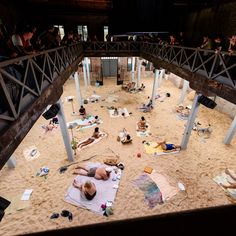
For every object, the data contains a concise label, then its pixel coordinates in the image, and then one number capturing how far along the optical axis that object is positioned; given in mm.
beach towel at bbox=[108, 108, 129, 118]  11758
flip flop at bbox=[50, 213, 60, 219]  5533
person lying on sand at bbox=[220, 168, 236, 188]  6594
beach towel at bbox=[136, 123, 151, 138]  9594
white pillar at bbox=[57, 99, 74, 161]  6285
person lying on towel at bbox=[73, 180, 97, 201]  5824
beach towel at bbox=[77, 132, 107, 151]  8742
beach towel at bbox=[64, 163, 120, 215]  5820
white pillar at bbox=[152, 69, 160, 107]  11404
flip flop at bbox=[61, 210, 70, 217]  5562
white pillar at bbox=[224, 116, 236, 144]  8160
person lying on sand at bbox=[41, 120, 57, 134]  9945
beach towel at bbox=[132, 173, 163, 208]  6055
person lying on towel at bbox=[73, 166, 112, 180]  6684
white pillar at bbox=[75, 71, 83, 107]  11035
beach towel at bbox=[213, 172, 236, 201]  6320
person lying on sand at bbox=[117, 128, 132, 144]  8820
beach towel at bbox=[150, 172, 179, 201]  6263
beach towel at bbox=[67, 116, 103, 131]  10336
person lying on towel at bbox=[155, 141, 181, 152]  8305
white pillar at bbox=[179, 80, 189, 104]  12341
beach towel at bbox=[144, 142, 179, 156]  8234
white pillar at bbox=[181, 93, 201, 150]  6705
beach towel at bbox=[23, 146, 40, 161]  7922
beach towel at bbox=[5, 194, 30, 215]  5718
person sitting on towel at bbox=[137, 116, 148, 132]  10039
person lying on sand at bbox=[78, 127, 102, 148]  8743
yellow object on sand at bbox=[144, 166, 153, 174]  7176
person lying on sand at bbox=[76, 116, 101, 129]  10414
